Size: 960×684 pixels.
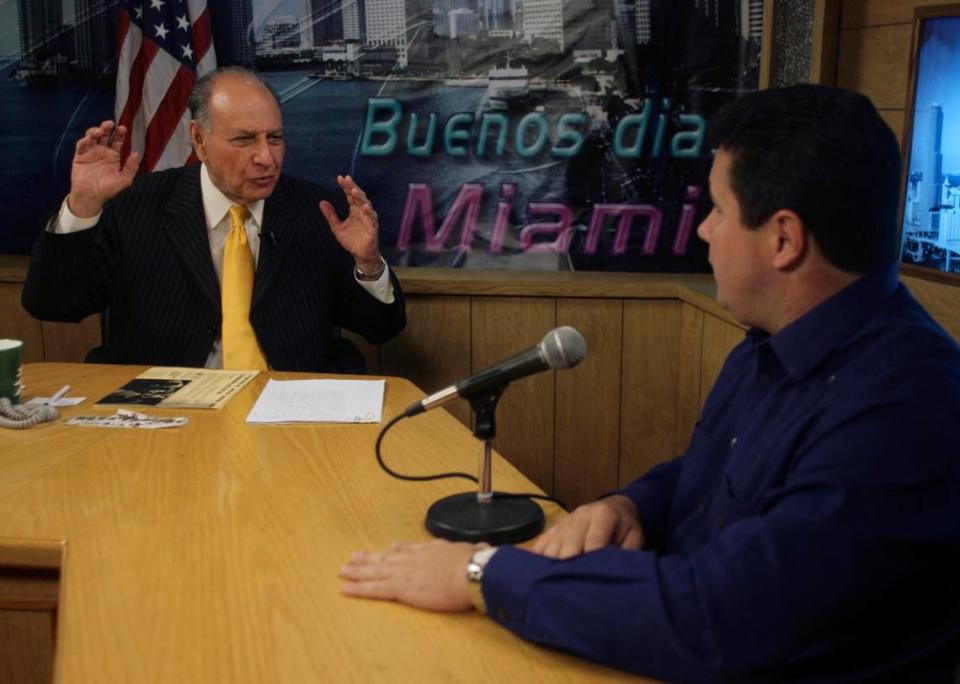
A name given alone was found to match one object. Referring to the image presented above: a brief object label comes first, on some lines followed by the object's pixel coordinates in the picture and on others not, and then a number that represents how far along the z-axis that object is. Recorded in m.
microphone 1.25
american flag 3.09
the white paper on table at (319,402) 1.92
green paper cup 1.95
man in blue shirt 0.96
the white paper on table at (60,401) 2.00
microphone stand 1.34
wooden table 1.07
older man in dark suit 2.50
